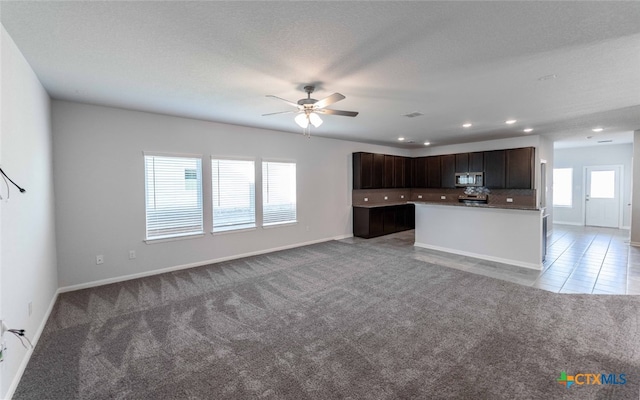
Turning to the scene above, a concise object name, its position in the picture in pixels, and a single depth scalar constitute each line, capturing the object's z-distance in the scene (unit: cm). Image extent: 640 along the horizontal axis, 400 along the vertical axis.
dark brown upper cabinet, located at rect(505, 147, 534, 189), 671
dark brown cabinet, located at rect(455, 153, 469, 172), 788
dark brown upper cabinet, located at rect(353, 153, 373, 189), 763
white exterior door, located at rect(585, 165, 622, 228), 854
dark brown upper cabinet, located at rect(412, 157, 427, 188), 891
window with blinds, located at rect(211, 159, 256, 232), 527
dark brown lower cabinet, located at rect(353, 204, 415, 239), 742
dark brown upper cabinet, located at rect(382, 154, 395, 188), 829
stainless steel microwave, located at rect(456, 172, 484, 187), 759
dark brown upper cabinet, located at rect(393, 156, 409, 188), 862
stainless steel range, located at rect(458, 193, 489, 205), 763
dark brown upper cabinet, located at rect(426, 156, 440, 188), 859
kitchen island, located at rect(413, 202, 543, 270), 481
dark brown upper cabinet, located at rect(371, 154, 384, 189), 799
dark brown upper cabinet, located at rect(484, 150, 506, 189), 716
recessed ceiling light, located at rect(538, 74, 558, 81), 303
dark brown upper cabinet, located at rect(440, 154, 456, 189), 820
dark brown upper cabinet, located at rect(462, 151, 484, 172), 757
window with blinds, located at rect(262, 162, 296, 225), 599
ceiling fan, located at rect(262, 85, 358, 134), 327
